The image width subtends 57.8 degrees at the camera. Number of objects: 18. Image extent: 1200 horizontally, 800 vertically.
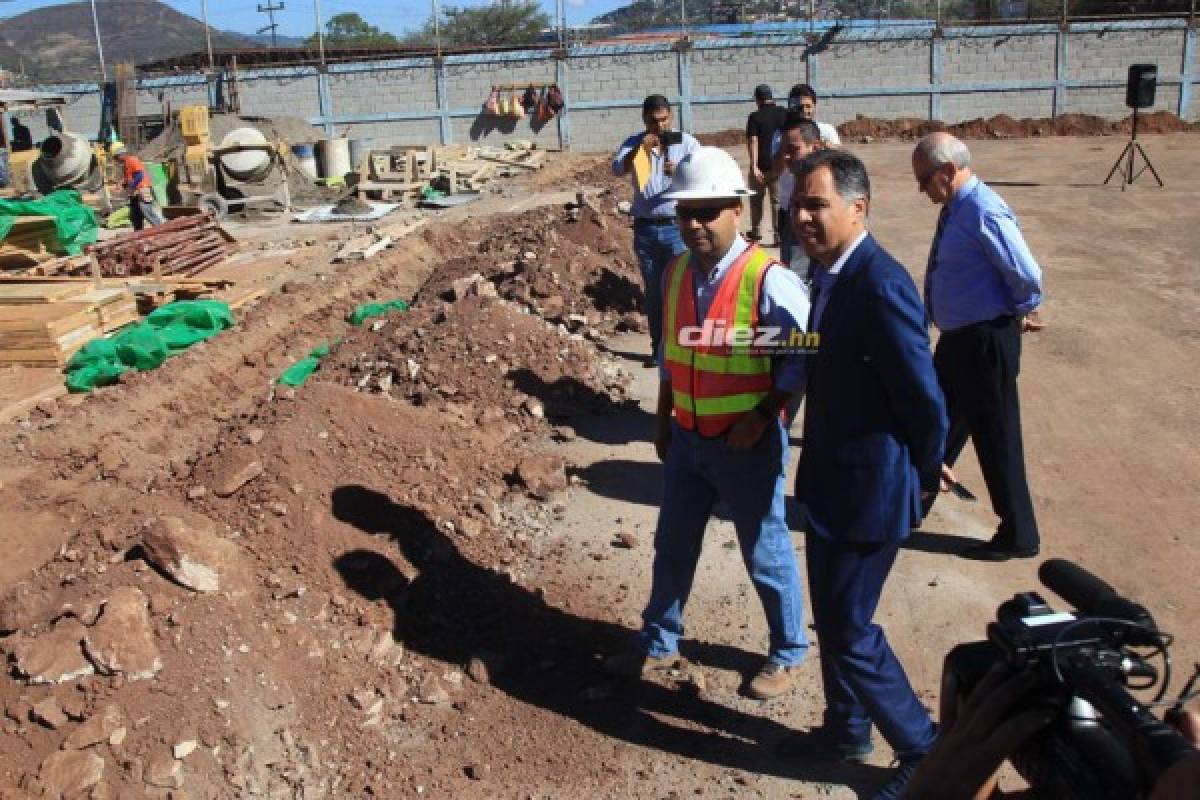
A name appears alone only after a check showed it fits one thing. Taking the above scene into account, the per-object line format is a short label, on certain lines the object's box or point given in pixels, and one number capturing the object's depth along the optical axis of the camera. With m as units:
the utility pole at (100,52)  29.05
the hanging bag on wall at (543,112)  28.44
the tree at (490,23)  48.59
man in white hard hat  4.02
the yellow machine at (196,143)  20.52
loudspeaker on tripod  17.75
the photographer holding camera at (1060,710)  1.60
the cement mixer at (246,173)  20.39
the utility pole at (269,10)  40.03
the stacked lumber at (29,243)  14.36
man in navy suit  3.35
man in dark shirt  10.99
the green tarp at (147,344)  10.07
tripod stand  18.15
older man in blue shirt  5.15
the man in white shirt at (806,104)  7.98
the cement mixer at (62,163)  21.33
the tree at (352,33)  52.22
